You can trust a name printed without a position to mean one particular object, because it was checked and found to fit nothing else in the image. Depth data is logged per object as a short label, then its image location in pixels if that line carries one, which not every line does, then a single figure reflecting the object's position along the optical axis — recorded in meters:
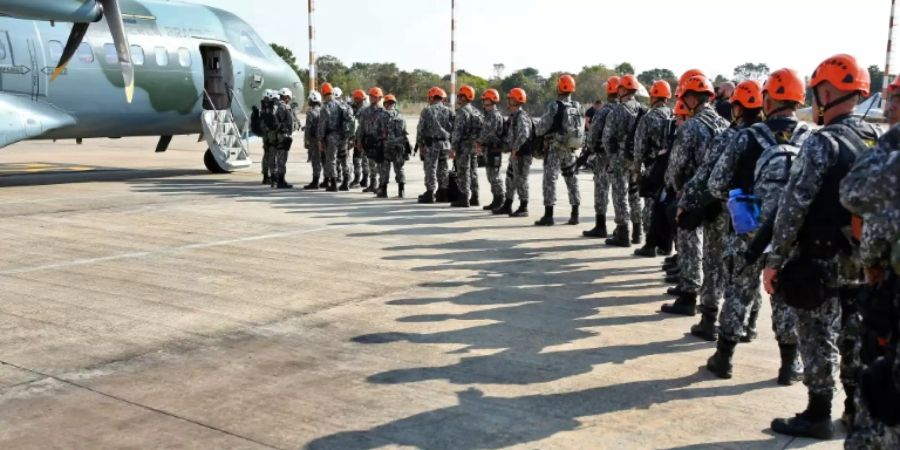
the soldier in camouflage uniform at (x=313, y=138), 15.32
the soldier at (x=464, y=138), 13.33
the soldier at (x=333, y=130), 14.85
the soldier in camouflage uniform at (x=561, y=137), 11.40
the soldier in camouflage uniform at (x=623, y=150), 9.98
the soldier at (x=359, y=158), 15.95
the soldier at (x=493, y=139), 12.90
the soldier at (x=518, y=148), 12.13
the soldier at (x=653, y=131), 8.73
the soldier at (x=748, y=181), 5.16
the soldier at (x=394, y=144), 14.27
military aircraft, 13.55
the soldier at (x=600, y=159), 10.41
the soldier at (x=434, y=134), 13.83
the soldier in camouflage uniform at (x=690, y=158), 6.69
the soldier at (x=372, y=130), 14.39
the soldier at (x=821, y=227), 3.95
